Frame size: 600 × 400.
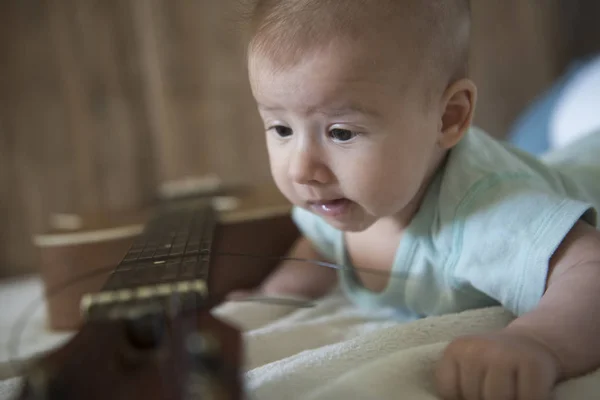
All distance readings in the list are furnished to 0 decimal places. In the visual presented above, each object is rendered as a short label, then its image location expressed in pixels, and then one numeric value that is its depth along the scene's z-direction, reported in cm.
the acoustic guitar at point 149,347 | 33
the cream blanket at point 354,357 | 44
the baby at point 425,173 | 52
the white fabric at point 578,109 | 101
